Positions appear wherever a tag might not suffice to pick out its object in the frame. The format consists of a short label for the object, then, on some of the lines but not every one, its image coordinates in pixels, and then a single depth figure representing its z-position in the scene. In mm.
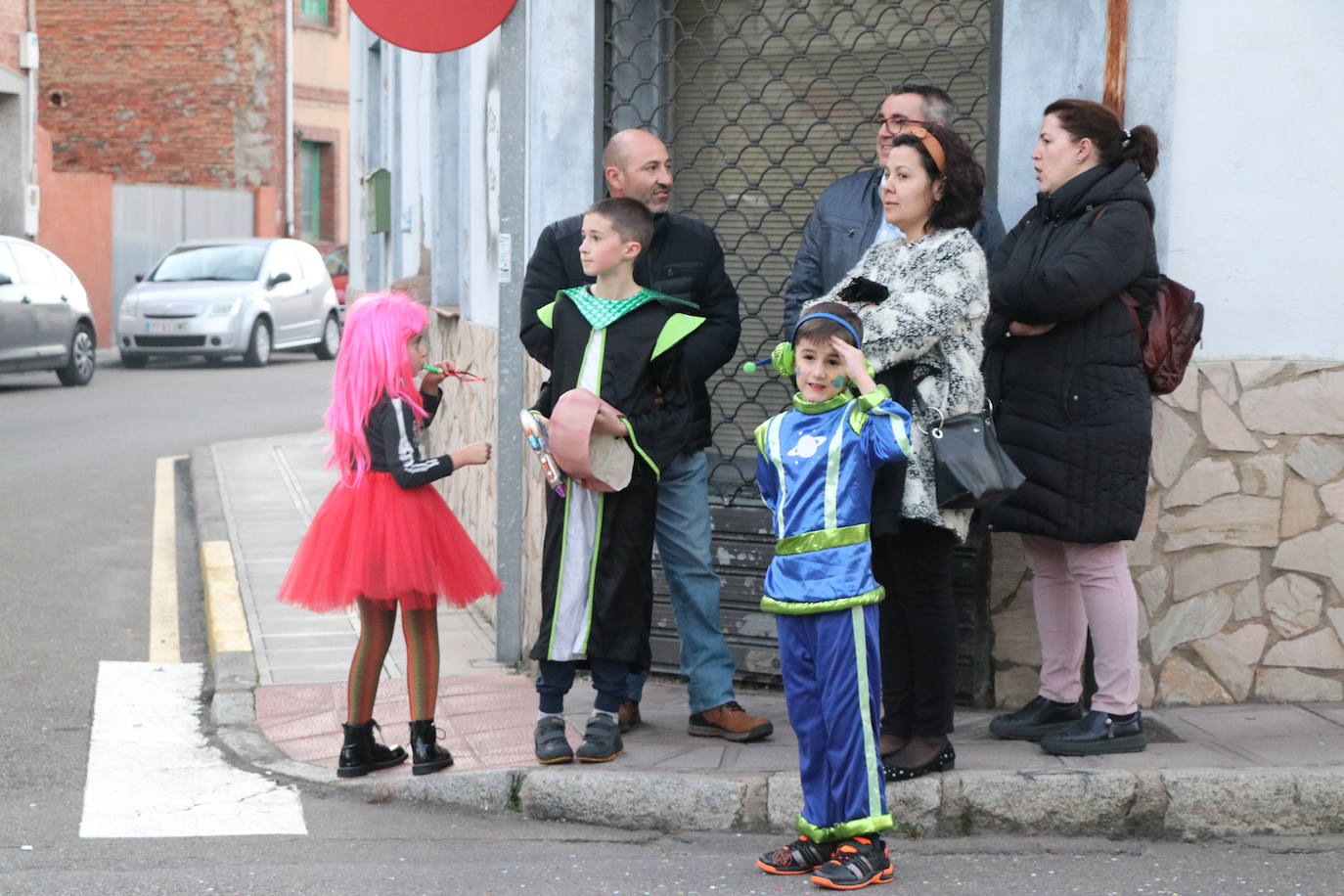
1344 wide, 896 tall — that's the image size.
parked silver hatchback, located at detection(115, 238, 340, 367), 41349
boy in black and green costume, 10085
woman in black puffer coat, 9772
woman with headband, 9177
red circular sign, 11482
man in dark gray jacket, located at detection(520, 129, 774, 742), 10452
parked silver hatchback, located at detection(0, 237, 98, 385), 34661
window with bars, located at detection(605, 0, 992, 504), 12551
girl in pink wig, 9902
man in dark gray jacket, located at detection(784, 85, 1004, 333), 10322
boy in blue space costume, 8520
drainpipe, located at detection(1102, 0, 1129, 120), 10925
